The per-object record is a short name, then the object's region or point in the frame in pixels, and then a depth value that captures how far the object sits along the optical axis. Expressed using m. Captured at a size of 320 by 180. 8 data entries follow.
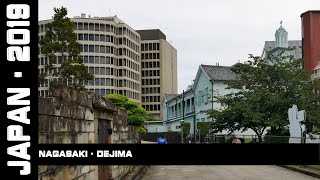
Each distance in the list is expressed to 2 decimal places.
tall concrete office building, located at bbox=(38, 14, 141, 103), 106.44
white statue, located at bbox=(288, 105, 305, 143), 25.31
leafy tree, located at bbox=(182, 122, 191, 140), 54.16
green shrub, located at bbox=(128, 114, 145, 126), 44.19
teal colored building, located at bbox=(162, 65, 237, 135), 51.34
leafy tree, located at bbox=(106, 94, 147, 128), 44.84
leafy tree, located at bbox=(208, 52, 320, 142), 32.69
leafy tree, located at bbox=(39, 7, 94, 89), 44.62
